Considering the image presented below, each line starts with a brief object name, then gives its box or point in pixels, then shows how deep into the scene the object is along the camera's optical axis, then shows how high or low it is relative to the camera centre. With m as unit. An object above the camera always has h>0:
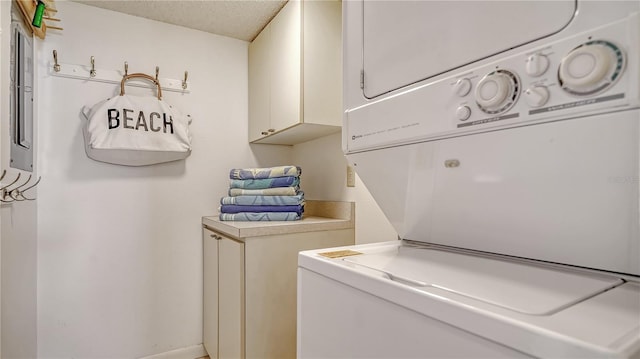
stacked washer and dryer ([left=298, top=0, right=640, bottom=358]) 0.48 +0.00
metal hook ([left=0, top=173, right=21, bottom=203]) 1.24 -0.02
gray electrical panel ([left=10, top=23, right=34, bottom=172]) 1.46 +0.42
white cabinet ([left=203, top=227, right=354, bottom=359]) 1.58 -0.52
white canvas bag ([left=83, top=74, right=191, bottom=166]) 1.82 +0.32
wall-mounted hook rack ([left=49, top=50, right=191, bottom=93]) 1.85 +0.66
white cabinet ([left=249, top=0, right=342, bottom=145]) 1.68 +0.62
